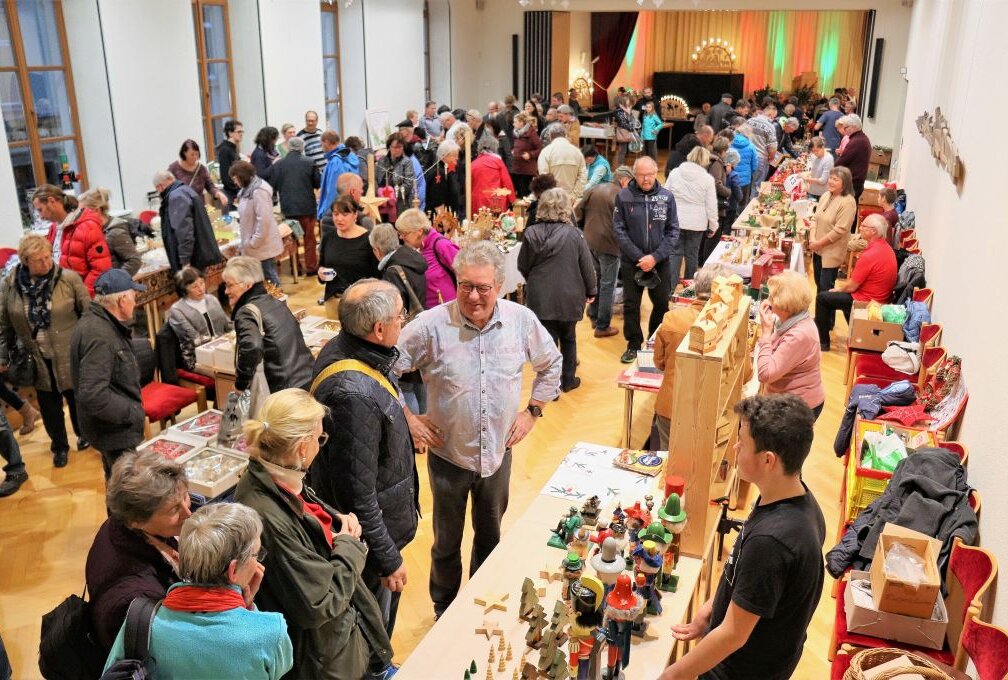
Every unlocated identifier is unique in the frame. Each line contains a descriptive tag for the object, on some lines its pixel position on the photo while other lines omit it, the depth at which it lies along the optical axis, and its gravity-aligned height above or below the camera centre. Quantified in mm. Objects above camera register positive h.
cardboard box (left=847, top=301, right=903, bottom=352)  6027 -1733
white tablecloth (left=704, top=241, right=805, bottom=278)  6691 -1440
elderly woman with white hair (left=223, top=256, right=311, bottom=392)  4387 -1257
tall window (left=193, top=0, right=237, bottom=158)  10789 +229
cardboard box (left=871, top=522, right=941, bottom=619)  3170 -1820
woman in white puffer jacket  7711 -1015
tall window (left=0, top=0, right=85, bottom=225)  8070 -102
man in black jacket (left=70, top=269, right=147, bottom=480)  4277 -1382
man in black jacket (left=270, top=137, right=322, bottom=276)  8945 -1003
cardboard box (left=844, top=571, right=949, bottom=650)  3221 -2016
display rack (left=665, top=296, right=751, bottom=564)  3049 -1251
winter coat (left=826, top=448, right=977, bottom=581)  3504 -1755
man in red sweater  6648 -1412
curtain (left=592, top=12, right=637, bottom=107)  21391 +1071
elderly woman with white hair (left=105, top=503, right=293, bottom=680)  2133 -1304
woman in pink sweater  4480 -1359
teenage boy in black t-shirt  2256 -1208
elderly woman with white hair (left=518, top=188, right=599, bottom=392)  6098 -1274
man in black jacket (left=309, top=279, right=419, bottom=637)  2879 -1155
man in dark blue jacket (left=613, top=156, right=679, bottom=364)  6793 -1186
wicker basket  2871 -1949
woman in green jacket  2428 -1324
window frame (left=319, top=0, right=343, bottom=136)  13698 +456
